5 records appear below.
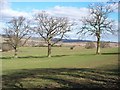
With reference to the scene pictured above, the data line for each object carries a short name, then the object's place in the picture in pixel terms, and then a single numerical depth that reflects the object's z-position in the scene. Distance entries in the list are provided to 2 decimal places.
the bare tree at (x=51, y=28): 43.79
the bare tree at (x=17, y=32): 46.57
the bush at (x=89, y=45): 63.17
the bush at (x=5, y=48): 56.41
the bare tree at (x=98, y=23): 43.36
